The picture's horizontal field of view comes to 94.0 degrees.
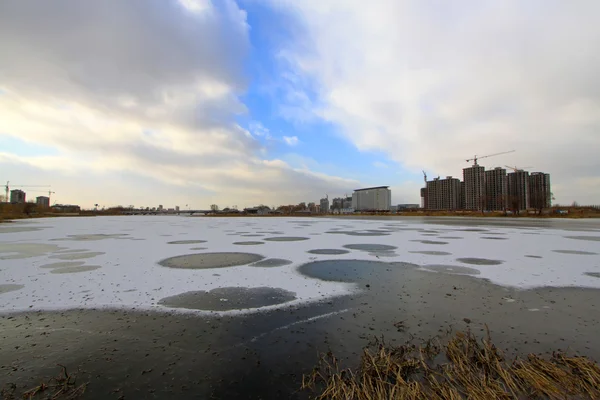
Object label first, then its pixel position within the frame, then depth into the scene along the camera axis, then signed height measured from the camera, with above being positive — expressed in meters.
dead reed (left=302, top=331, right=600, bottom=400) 3.22 -2.05
